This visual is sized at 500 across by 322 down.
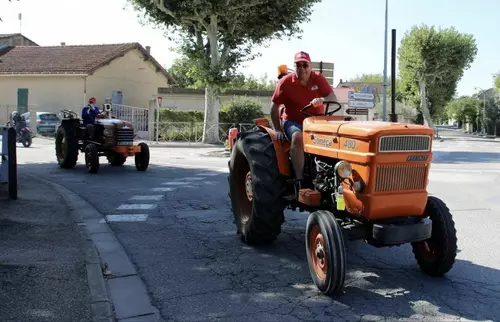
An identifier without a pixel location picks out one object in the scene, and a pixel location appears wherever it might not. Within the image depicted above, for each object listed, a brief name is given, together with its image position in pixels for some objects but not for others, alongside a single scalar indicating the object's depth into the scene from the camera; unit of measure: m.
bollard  8.44
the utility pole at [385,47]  27.83
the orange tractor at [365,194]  4.44
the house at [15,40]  48.34
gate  32.25
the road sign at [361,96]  26.59
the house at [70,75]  33.78
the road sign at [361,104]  26.11
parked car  30.20
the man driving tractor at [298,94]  5.76
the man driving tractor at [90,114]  14.23
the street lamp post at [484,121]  68.44
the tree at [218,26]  22.66
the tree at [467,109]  84.69
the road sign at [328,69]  23.72
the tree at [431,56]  47.69
